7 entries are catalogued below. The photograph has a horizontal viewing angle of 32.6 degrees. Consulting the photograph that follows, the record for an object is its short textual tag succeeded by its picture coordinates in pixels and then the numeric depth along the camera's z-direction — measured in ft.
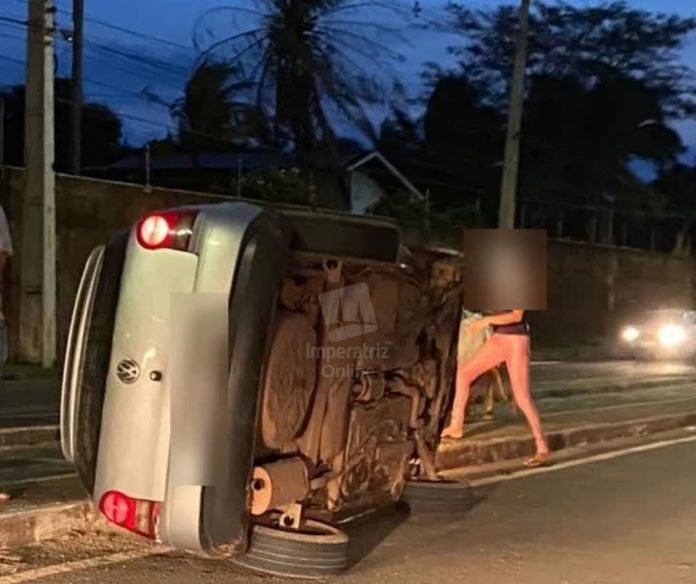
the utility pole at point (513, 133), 90.89
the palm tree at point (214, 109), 102.01
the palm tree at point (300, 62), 102.17
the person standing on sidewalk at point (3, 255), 23.49
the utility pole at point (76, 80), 87.55
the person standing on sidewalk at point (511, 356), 31.94
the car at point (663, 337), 98.27
